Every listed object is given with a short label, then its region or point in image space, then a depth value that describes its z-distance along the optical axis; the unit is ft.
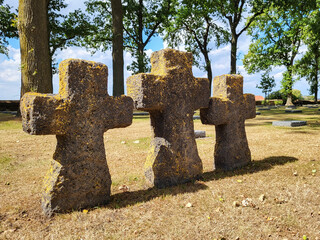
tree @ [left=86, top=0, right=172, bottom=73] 76.13
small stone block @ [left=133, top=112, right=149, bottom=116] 67.63
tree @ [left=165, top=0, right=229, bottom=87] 72.99
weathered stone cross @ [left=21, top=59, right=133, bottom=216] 10.27
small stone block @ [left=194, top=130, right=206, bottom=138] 30.43
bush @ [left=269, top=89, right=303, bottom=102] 144.97
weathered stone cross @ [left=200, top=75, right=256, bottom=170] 16.58
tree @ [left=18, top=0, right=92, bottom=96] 35.65
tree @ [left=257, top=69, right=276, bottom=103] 145.89
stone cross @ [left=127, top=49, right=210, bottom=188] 13.46
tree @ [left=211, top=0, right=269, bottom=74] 64.85
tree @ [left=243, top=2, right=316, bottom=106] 73.34
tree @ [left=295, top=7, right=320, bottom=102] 107.85
